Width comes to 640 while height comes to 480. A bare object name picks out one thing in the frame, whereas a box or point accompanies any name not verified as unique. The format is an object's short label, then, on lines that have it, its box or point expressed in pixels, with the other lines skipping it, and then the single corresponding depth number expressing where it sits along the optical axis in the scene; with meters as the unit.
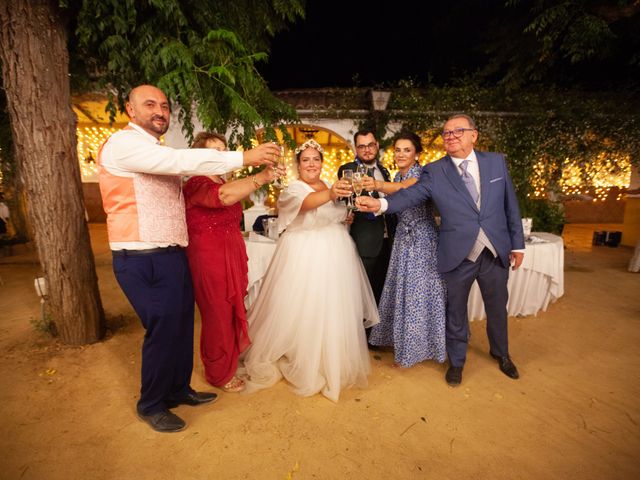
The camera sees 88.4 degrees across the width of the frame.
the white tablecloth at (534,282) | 3.88
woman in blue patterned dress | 2.72
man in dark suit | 2.93
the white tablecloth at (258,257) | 3.56
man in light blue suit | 2.47
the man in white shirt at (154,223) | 1.77
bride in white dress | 2.58
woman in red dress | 2.31
